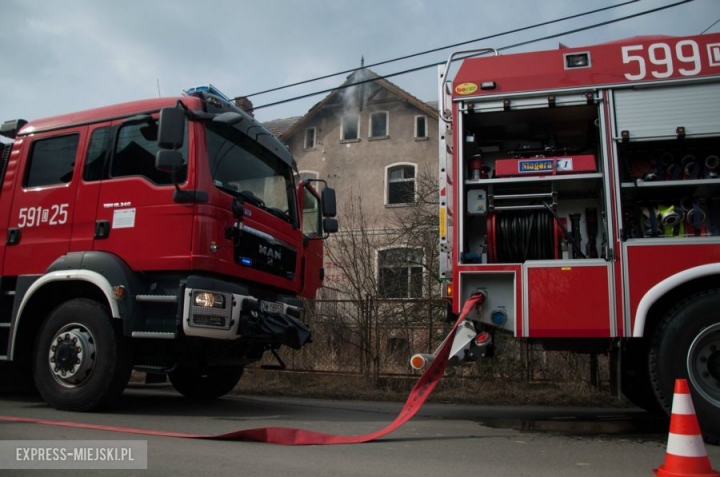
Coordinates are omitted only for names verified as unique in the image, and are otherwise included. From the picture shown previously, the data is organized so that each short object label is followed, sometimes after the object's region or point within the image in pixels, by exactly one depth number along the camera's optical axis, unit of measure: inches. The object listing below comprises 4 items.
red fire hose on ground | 178.9
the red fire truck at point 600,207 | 180.5
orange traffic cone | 123.6
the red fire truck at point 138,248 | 206.8
